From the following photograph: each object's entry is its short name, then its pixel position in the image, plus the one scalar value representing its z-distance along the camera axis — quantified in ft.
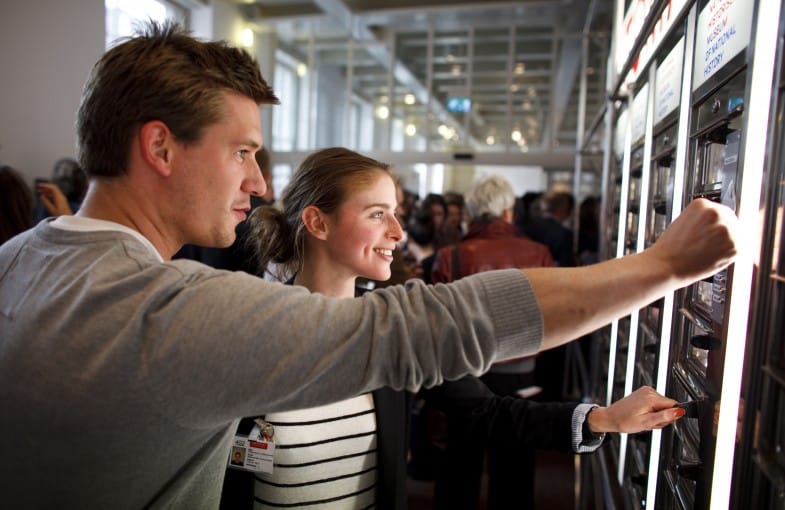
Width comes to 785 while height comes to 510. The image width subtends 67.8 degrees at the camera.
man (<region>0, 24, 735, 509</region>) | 2.27
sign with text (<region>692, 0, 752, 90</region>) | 2.97
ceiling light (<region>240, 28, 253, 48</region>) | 25.88
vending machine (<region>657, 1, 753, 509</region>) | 3.06
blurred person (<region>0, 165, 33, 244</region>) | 8.60
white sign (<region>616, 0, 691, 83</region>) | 4.60
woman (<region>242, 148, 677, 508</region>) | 4.35
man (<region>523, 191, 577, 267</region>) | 14.35
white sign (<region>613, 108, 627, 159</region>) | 7.74
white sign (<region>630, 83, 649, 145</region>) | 6.05
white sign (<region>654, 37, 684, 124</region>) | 4.51
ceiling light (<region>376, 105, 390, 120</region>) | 42.06
